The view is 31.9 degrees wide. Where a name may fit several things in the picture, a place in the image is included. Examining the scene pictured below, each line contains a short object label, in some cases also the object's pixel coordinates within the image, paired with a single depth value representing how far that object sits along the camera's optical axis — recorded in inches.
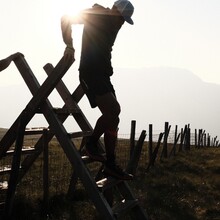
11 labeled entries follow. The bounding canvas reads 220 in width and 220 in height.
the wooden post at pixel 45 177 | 286.8
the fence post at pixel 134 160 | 361.1
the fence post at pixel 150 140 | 612.5
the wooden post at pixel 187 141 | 1027.3
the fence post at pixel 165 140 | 760.2
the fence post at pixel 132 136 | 545.4
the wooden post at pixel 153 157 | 598.5
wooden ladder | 216.1
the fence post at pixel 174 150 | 830.4
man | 217.2
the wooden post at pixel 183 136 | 955.3
